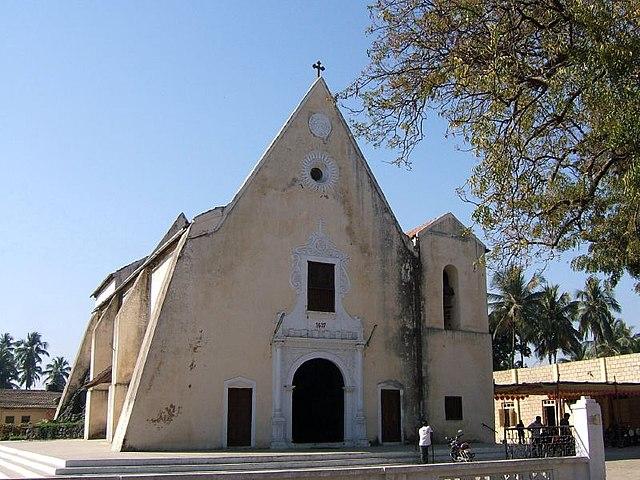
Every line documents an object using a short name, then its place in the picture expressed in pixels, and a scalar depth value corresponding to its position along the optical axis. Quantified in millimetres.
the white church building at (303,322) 19375
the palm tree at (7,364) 84562
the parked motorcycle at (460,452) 17672
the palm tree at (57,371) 85688
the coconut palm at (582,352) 48166
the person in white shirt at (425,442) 17781
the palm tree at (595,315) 50125
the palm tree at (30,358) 87750
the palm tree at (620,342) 50278
